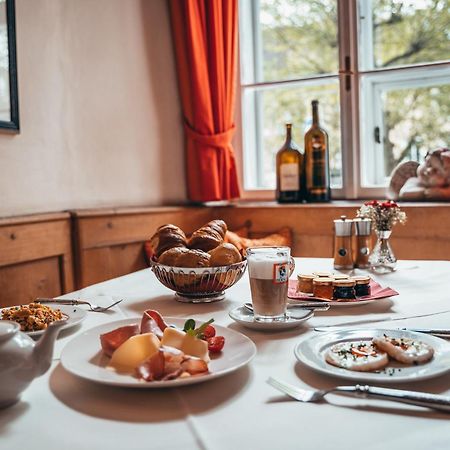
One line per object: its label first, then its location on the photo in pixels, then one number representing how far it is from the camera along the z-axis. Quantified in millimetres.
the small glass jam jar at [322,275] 1233
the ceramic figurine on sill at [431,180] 2475
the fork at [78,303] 1152
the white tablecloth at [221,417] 544
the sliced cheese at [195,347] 729
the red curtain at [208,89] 2842
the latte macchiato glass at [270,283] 960
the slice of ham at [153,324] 804
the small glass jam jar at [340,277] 1197
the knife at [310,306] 1038
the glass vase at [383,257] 1548
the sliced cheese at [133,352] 710
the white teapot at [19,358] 616
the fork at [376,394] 604
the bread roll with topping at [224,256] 1167
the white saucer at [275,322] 932
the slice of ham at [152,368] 664
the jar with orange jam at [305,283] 1214
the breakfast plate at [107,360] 646
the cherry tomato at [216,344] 778
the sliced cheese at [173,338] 739
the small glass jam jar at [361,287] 1174
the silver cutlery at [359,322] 956
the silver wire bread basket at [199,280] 1158
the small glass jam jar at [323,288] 1156
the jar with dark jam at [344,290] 1147
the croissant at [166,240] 1286
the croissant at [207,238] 1292
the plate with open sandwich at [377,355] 682
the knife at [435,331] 879
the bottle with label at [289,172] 2801
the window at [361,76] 2758
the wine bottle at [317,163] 2752
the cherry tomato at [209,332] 818
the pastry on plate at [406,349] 729
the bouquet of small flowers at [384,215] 1570
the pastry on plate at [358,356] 706
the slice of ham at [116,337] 761
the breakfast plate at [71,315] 893
